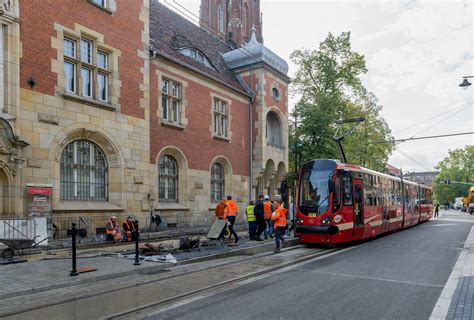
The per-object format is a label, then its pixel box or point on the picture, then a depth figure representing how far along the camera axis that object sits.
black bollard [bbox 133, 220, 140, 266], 10.17
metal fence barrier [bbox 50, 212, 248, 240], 14.18
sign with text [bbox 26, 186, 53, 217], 13.19
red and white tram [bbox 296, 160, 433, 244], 14.45
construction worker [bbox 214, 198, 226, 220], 16.76
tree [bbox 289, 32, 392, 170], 27.25
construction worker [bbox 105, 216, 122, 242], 14.20
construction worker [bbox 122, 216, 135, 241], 14.88
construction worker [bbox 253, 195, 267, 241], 16.08
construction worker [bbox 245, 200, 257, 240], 16.23
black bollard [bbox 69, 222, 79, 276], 8.77
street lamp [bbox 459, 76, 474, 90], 19.07
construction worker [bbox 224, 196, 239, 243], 16.20
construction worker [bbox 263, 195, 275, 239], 16.39
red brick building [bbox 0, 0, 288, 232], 13.50
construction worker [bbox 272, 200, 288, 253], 13.84
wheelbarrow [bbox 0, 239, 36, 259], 10.58
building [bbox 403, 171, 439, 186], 171.38
